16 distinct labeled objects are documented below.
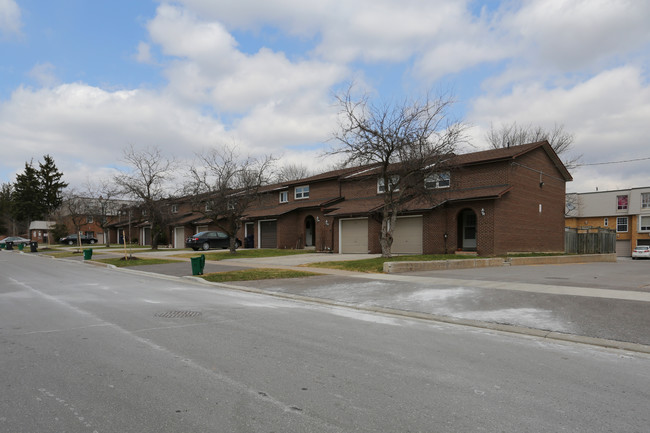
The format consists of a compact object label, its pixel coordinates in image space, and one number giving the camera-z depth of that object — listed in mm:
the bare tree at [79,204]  49734
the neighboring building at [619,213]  53094
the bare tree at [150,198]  37938
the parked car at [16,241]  61494
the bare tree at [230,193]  28609
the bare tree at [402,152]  21203
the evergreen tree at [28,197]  83625
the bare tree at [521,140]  48250
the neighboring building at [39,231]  81875
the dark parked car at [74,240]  65062
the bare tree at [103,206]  46603
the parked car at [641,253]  44812
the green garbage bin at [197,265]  17652
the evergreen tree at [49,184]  86188
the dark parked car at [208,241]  37375
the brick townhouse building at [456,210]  25078
